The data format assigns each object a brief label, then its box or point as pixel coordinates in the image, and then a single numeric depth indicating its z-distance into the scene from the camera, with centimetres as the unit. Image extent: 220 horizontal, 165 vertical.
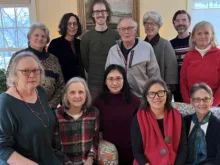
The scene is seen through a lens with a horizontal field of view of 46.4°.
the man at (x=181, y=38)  278
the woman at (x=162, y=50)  262
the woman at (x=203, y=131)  190
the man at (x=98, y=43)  266
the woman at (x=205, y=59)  236
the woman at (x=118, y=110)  223
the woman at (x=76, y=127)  203
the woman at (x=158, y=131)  191
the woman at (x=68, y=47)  272
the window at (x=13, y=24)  449
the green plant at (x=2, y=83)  311
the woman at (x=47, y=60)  242
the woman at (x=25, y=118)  159
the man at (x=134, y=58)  241
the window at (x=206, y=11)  450
